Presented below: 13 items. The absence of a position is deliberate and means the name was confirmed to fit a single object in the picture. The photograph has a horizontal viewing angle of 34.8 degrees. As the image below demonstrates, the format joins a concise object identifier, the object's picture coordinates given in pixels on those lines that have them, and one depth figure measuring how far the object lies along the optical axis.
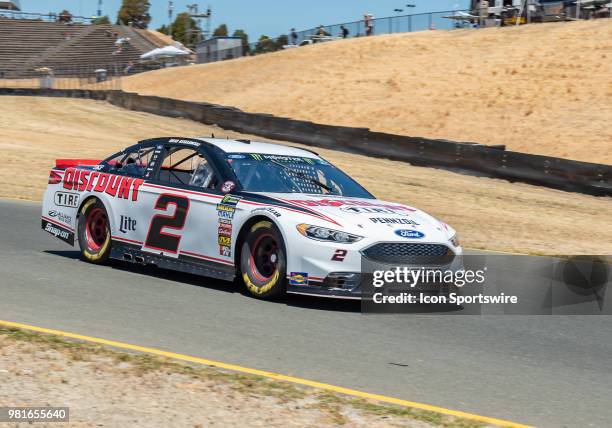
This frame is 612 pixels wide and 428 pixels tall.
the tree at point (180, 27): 150.70
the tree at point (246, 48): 61.78
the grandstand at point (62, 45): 75.12
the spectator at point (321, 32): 60.62
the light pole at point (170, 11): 86.11
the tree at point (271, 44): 61.23
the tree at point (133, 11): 137.50
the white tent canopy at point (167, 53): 66.56
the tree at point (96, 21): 87.09
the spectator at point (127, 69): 63.01
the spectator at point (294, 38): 62.28
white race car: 7.99
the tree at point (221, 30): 172.50
